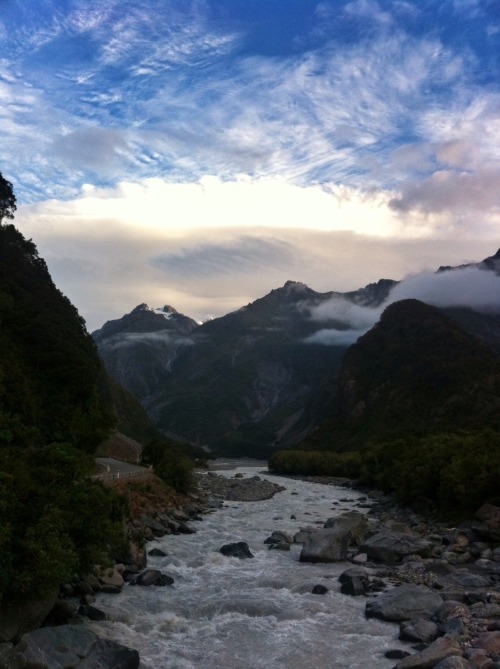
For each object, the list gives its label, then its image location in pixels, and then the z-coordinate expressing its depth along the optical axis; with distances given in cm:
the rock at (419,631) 2273
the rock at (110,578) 2889
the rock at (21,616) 2003
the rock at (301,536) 4362
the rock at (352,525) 4316
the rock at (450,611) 2481
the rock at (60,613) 2269
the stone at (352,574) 3127
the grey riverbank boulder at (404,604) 2531
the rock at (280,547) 4094
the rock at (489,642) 2036
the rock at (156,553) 3691
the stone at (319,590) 2965
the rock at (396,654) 2112
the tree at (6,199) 9350
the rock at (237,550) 3828
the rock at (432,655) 1923
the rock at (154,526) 4387
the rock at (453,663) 1836
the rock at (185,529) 4645
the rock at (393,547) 3769
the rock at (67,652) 1827
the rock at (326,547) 3709
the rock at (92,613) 2444
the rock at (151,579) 3031
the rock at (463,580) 3078
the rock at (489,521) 4281
